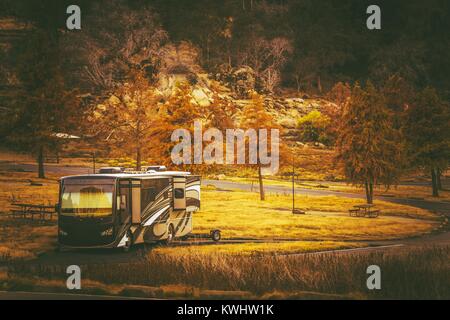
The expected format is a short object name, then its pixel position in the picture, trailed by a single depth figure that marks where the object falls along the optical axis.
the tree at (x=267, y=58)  68.83
